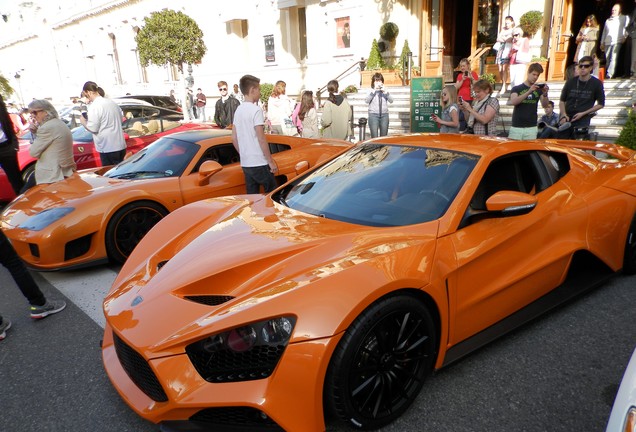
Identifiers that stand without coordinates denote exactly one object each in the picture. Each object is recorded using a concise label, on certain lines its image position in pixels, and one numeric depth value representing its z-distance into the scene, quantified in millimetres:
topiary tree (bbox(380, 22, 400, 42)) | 14469
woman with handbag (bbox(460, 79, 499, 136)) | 5984
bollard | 10014
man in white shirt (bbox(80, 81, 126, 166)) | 6348
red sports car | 7273
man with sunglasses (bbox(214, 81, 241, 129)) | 9688
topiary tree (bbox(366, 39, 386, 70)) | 14711
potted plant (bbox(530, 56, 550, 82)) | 11414
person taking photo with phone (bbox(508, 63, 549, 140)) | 5885
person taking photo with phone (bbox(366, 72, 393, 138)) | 8781
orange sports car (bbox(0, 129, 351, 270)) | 4082
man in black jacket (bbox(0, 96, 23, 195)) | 5824
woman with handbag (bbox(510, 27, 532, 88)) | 10219
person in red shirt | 8711
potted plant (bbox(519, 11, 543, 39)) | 11688
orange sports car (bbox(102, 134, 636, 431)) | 1850
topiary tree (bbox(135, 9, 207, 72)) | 18031
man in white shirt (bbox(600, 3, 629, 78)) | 9805
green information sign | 9438
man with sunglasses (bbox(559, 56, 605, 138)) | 6113
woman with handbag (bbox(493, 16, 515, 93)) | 10500
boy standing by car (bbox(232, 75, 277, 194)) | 4797
